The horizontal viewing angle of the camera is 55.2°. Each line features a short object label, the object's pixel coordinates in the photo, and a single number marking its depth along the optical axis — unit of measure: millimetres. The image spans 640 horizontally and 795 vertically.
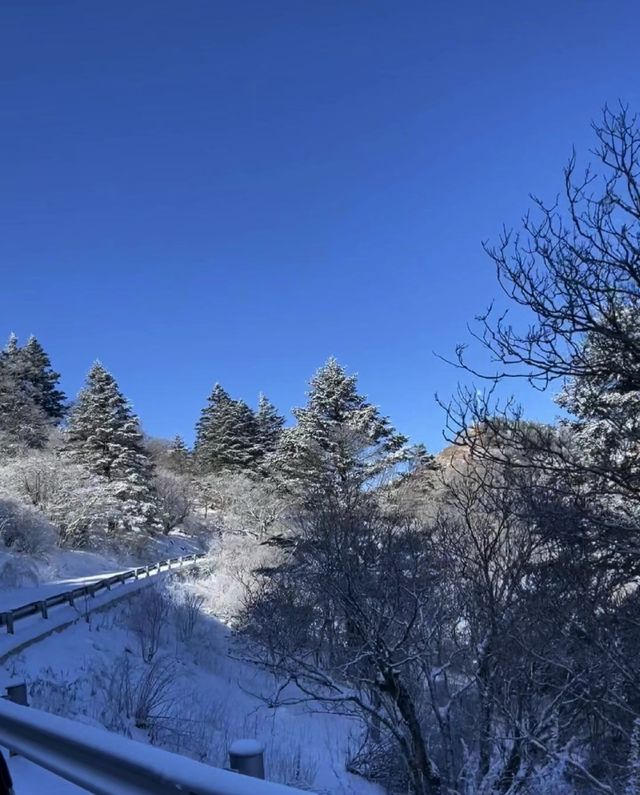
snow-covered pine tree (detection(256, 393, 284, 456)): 57916
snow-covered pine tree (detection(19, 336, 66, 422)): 56469
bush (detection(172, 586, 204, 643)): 21078
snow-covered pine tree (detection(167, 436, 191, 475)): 63281
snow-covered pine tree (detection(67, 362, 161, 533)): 41375
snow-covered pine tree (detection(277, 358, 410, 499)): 32750
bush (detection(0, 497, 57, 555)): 27266
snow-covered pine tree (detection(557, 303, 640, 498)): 5062
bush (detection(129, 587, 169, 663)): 16994
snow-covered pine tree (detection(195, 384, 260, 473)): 55375
